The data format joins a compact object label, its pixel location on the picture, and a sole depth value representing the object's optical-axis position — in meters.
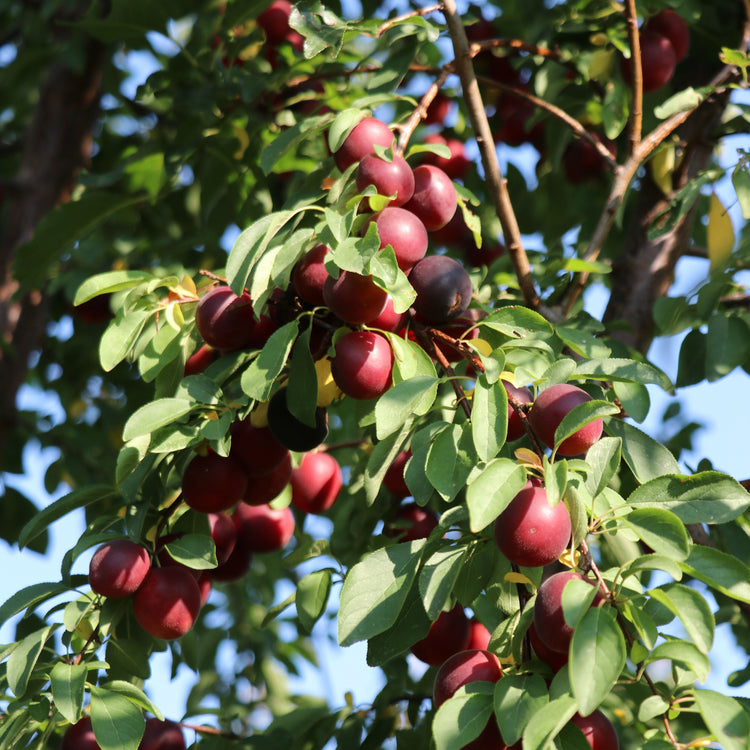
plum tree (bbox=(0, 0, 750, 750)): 1.11
